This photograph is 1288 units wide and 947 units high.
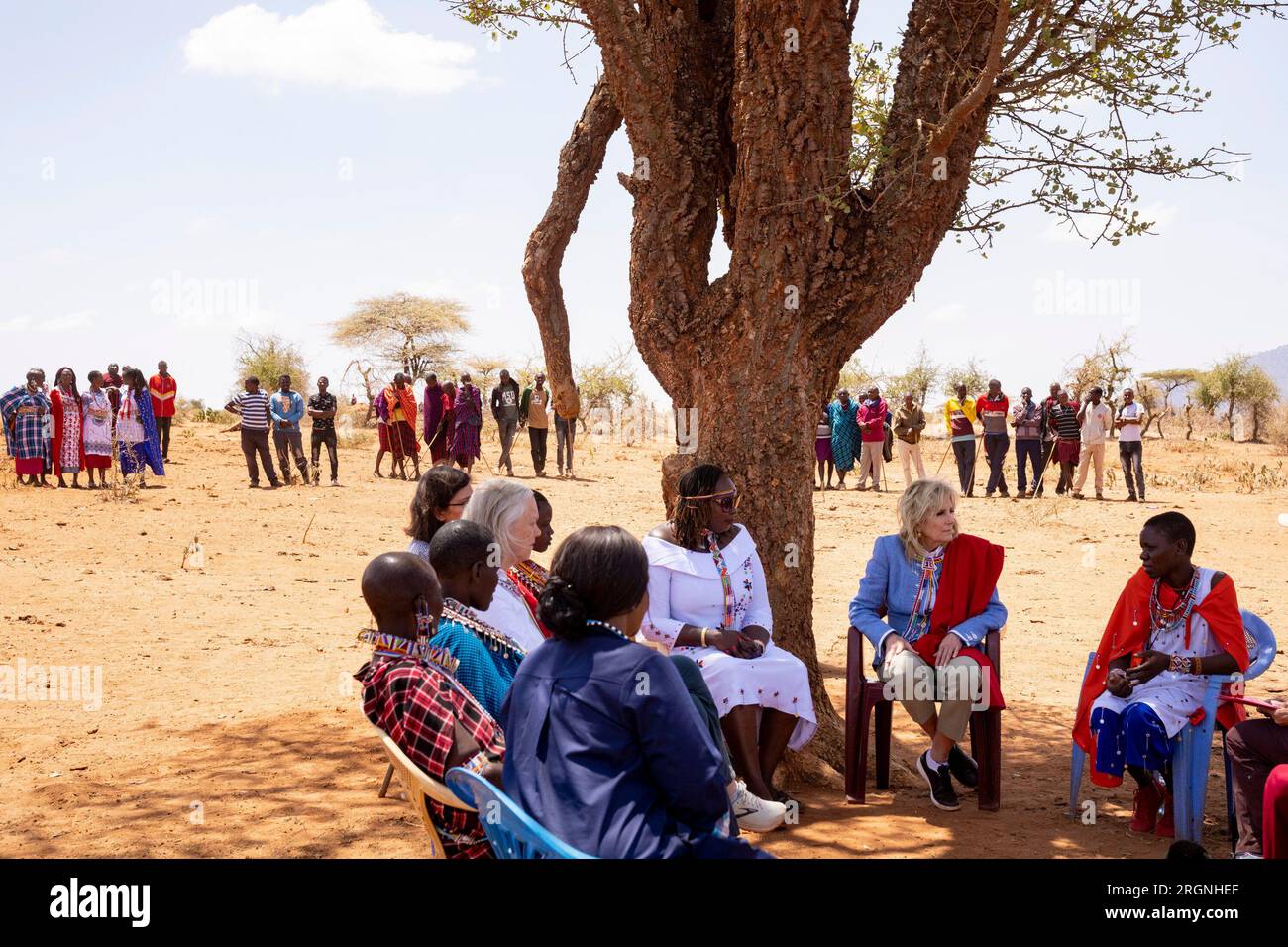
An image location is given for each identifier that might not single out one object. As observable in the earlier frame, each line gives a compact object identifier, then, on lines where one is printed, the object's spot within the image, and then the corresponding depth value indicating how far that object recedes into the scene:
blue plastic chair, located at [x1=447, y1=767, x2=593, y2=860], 2.57
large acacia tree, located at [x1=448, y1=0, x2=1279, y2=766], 5.56
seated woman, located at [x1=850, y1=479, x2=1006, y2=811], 5.09
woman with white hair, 4.33
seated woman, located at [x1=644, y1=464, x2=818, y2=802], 4.84
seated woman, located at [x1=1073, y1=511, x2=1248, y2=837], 4.69
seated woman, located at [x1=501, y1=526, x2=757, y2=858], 2.62
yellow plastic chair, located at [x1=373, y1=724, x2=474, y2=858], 2.93
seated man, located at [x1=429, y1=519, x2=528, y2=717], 3.57
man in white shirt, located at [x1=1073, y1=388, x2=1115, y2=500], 18.06
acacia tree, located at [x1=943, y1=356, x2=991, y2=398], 44.01
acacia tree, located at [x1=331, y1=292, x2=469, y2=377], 49.03
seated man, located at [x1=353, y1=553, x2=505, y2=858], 3.02
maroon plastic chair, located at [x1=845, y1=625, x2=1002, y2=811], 5.10
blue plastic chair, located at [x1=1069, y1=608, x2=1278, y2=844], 4.64
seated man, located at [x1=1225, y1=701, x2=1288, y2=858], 4.05
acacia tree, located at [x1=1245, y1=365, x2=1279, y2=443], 38.72
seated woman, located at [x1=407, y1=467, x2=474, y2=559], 4.82
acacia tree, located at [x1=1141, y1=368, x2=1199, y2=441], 45.69
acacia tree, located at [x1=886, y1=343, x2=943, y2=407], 43.96
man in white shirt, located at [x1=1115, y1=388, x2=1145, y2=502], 18.05
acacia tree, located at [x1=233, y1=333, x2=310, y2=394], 40.34
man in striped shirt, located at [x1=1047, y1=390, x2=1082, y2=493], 18.59
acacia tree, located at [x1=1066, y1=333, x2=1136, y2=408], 33.62
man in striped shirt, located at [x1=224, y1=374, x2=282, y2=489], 16.81
